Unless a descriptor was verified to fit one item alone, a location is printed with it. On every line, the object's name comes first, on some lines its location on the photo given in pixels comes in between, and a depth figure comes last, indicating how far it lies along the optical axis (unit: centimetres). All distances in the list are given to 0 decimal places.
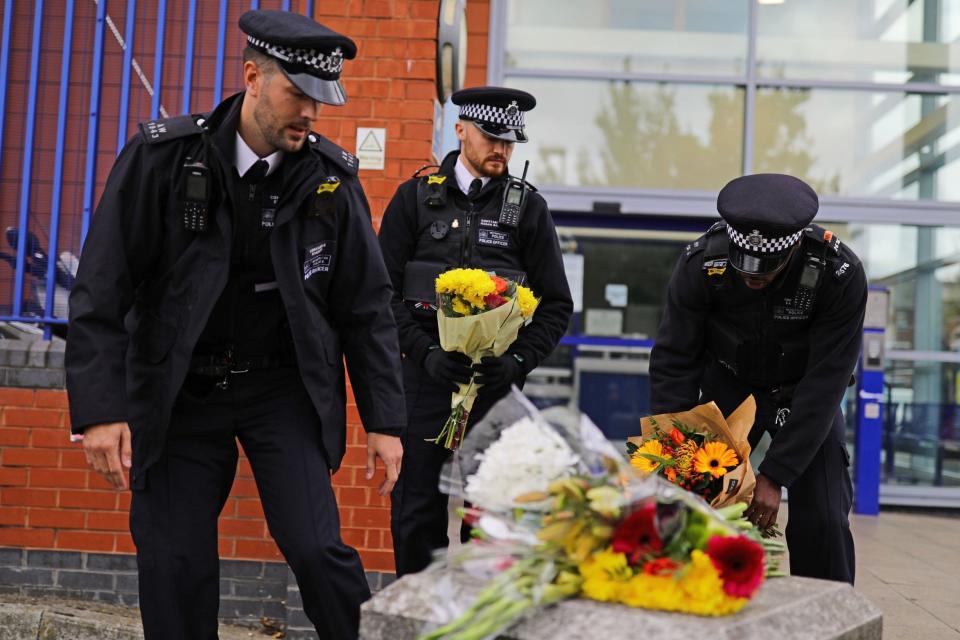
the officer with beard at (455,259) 412
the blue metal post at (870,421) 833
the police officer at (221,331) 302
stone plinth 190
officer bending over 353
